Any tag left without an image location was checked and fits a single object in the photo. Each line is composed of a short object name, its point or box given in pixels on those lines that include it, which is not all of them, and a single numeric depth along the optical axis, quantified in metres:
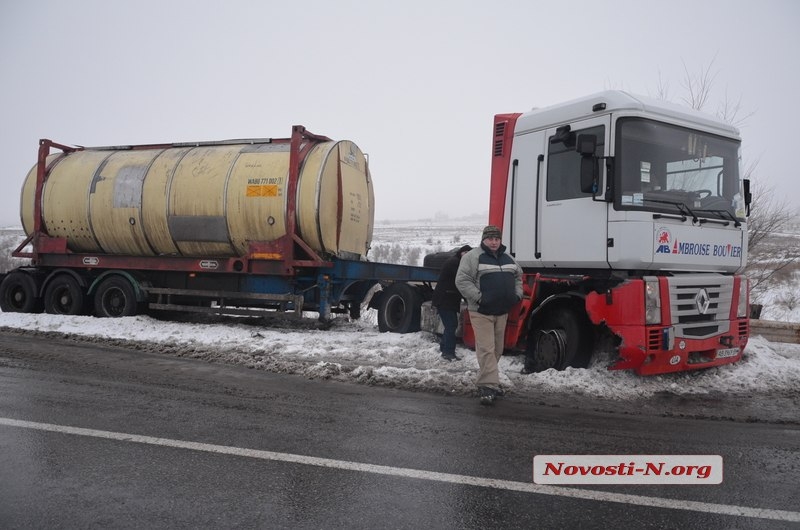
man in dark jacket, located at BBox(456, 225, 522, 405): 5.93
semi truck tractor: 5.99
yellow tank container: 9.95
